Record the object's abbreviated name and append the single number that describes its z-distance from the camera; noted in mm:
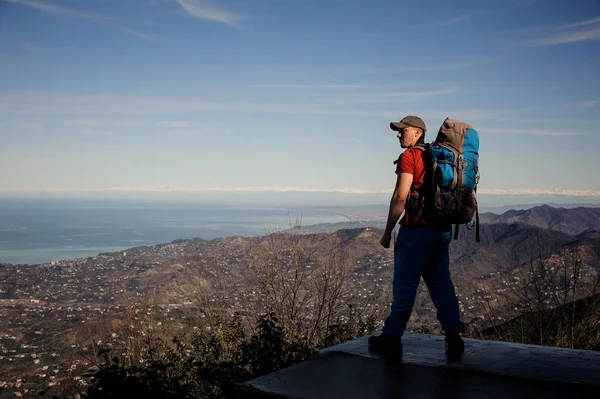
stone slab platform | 2672
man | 3535
